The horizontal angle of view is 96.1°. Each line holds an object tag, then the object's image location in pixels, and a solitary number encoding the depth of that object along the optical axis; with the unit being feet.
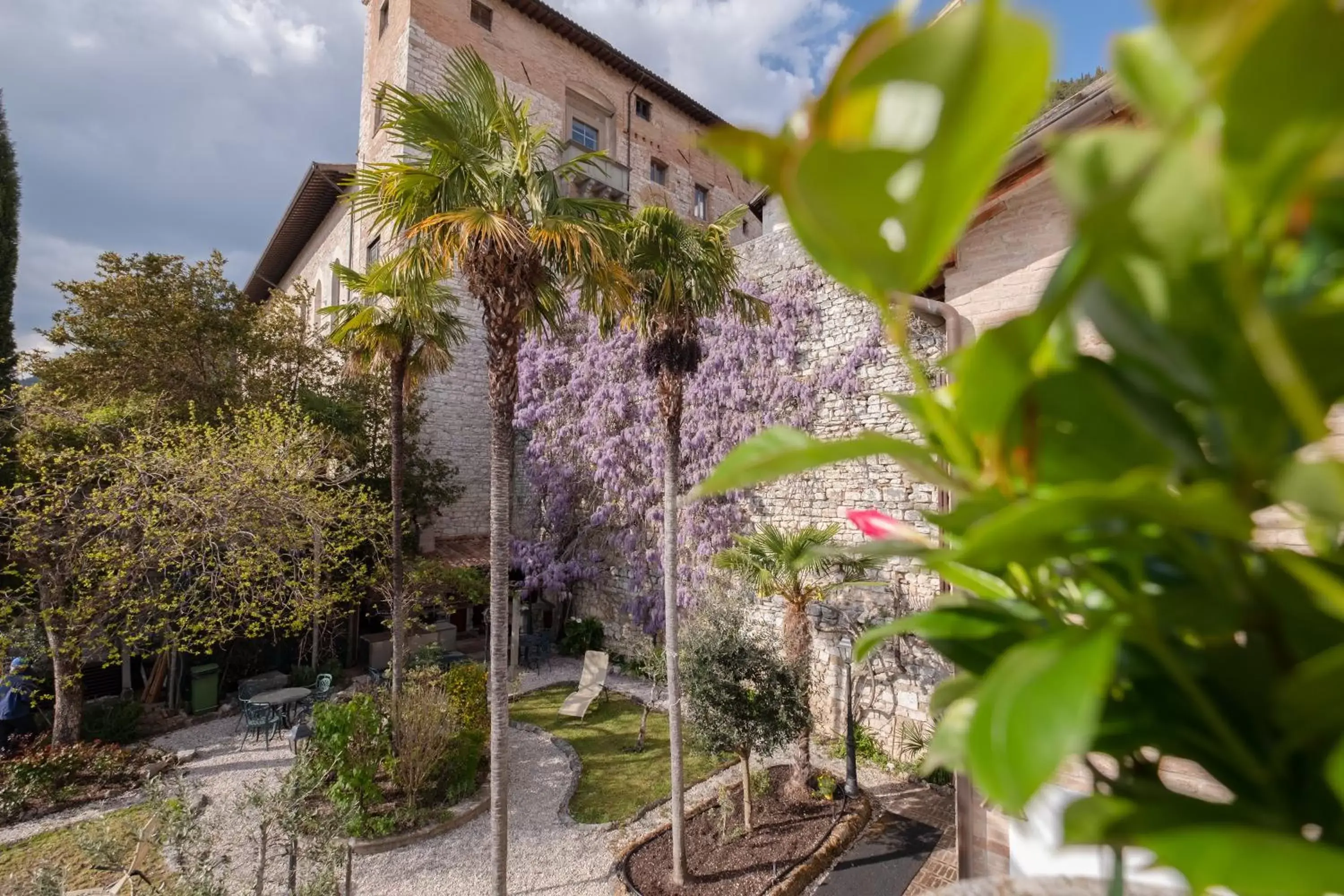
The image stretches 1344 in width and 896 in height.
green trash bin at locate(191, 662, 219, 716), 33.58
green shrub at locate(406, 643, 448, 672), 34.96
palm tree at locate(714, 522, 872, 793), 25.40
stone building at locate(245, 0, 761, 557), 51.47
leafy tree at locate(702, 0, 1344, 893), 0.89
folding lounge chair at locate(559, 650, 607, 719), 33.73
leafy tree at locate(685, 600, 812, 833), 22.68
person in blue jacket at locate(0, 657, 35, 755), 26.92
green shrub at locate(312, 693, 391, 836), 22.72
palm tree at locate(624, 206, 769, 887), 21.24
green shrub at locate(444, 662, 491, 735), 27.81
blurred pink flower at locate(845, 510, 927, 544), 1.94
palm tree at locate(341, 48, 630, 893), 17.60
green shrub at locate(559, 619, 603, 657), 45.14
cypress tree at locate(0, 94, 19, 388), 40.22
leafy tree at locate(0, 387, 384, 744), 25.13
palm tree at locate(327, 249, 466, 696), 27.32
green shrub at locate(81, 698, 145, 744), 28.58
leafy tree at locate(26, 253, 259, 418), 39.68
